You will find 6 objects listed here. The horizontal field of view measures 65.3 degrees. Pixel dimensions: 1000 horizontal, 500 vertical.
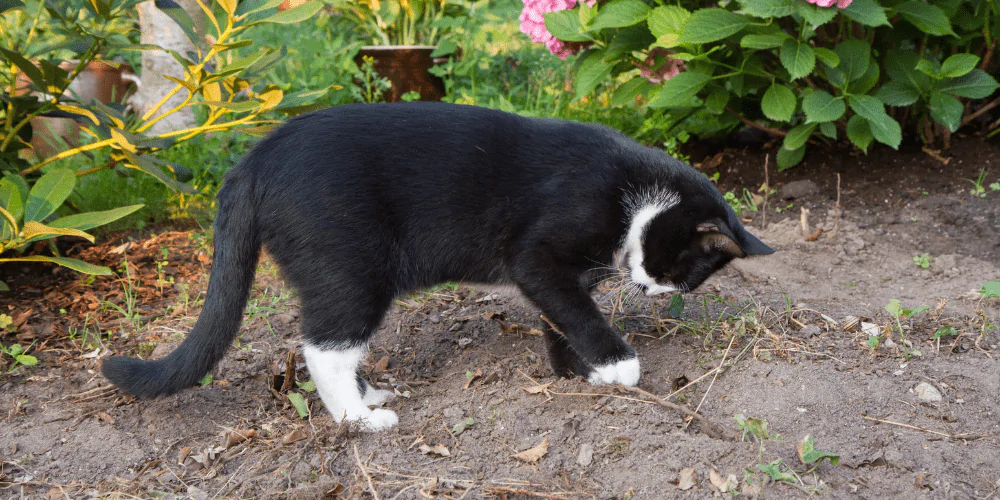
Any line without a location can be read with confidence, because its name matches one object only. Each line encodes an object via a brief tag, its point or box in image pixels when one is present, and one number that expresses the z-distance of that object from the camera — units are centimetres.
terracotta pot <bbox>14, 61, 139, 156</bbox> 441
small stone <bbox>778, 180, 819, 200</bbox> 412
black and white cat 236
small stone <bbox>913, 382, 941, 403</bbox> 235
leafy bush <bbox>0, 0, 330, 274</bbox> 266
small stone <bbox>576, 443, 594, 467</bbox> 211
